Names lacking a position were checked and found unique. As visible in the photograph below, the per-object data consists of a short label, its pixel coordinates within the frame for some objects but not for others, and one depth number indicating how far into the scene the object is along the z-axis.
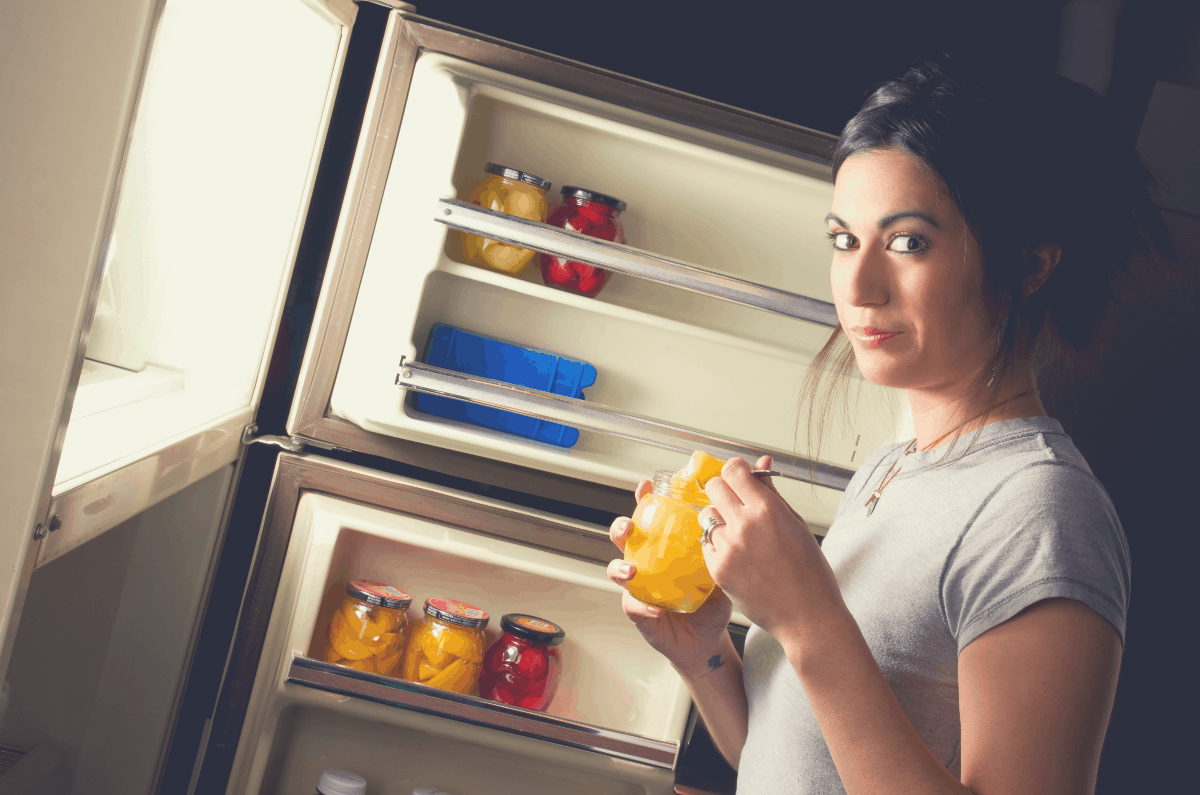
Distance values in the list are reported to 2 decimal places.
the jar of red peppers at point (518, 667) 1.25
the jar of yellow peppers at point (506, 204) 1.22
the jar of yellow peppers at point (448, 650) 1.23
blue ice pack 1.30
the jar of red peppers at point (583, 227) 1.25
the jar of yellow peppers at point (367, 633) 1.24
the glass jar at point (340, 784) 1.22
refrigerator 1.18
